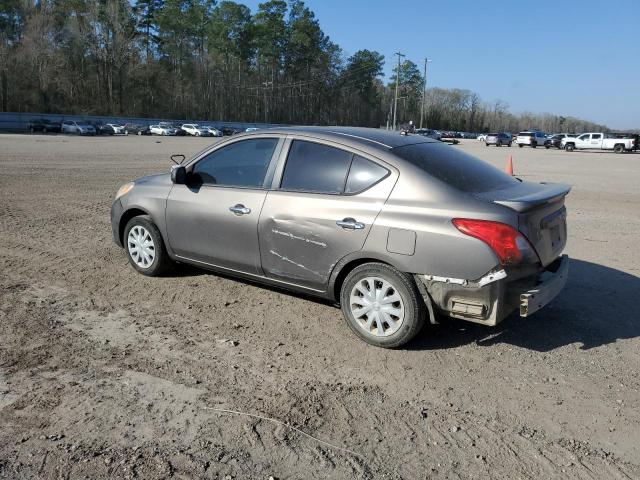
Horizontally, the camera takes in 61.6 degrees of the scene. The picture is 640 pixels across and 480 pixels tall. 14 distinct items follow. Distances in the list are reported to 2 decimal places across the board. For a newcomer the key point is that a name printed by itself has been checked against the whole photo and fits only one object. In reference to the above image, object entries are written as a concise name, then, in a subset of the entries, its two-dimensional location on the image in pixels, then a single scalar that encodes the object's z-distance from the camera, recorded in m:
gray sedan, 3.83
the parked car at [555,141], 56.94
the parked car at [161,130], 66.06
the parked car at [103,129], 57.38
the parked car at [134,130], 64.50
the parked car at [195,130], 70.19
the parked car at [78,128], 55.03
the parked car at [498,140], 62.31
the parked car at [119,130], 63.04
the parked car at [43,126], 57.03
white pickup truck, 49.38
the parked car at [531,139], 59.62
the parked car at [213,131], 71.44
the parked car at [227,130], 75.21
